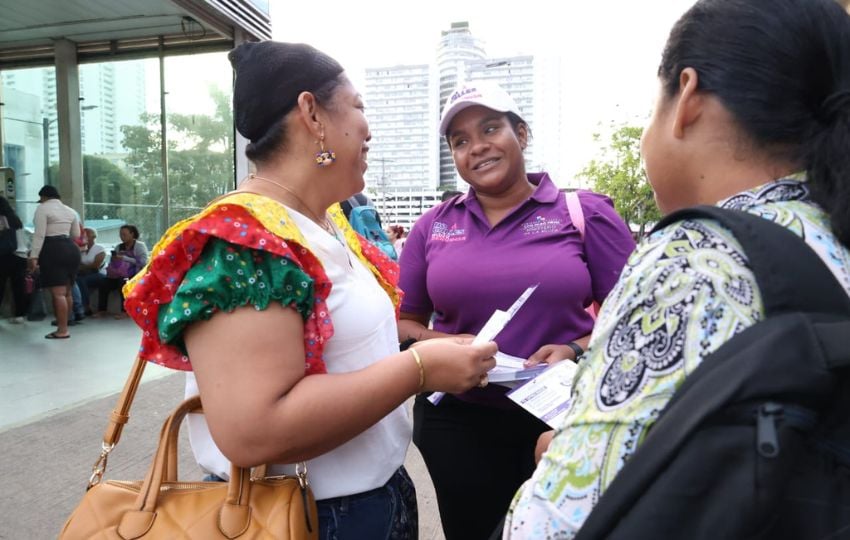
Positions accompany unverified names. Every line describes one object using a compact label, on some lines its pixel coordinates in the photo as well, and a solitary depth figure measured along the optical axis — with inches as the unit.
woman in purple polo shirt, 78.6
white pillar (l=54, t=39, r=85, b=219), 389.4
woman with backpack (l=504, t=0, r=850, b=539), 29.9
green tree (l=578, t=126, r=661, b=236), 1239.5
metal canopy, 316.8
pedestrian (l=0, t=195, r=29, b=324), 312.8
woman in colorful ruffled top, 41.6
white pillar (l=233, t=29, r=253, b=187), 319.3
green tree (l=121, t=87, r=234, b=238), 403.2
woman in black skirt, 290.0
